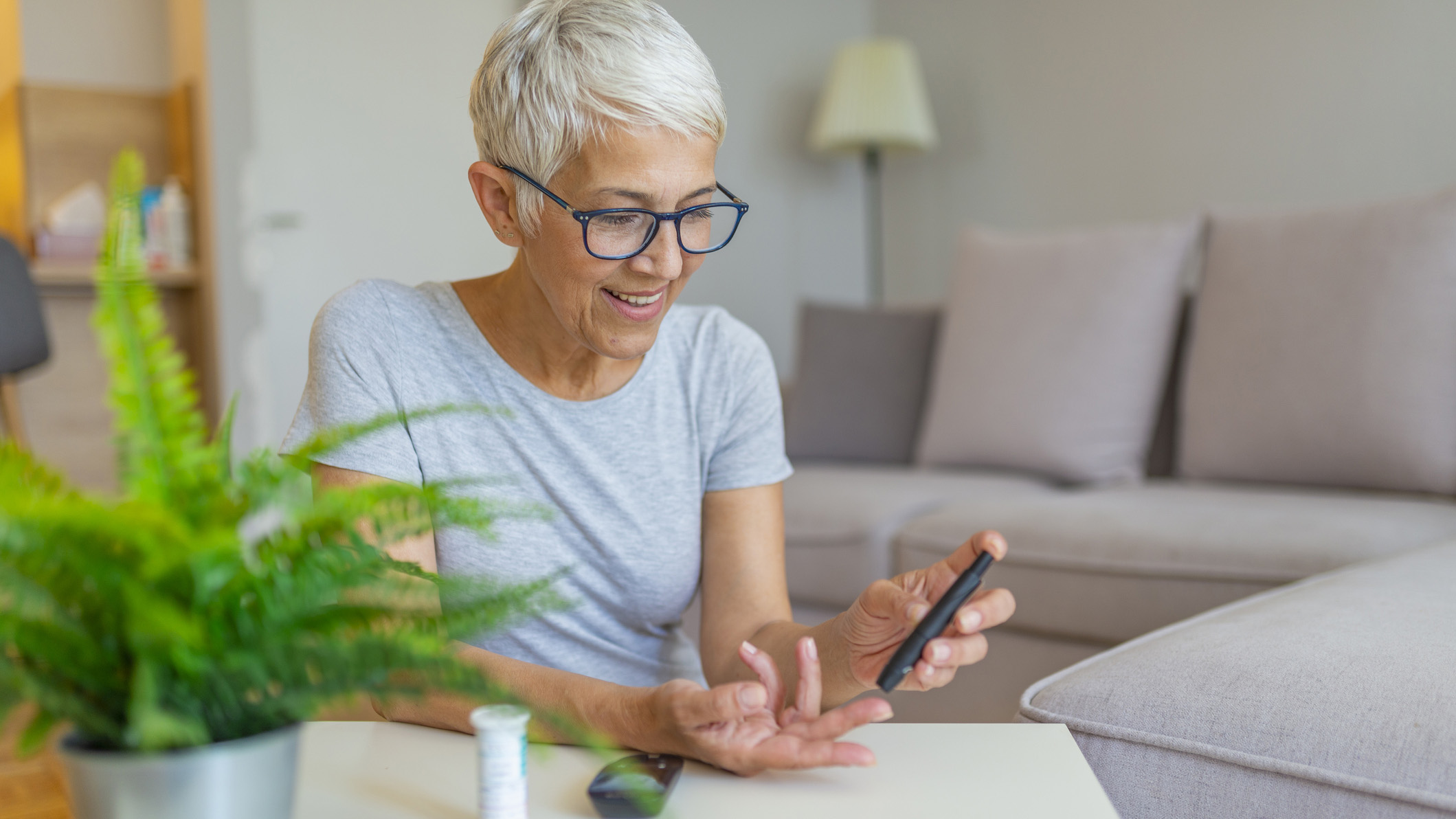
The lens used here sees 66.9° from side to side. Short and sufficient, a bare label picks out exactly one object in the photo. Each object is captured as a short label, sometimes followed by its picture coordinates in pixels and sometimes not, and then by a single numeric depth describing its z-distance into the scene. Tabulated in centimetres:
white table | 60
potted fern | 40
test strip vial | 54
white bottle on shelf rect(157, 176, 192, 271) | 345
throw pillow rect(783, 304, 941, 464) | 268
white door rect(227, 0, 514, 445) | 325
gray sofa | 82
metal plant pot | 41
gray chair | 214
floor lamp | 343
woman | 87
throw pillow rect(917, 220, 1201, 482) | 230
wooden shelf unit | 345
